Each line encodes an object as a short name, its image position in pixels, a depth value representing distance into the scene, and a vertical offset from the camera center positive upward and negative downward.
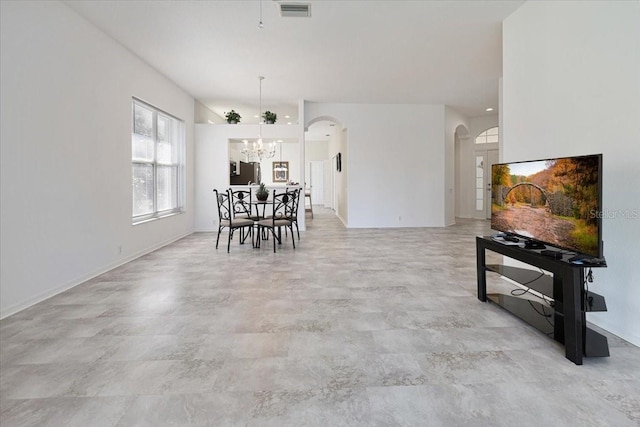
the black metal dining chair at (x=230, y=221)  5.07 -0.31
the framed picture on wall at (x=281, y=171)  12.52 +1.23
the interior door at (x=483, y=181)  9.41 +0.60
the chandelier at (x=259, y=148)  6.78 +1.17
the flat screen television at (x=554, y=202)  1.83 -0.01
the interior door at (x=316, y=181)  13.64 +0.91
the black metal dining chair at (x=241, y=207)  5.94 -0.07
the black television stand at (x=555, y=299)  1.82 -0.64
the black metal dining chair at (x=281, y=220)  5.14 -0.31
